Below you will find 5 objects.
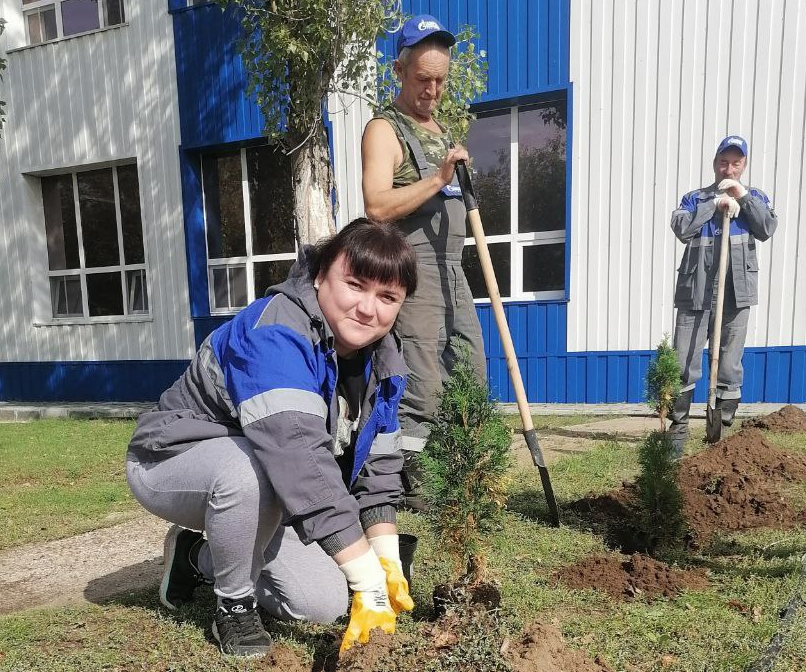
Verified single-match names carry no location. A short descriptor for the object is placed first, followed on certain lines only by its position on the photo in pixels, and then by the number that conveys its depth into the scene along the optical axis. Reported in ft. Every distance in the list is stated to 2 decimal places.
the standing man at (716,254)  14.82
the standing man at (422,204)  9.40
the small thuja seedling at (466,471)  6.42
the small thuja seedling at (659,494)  9.36
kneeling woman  5.82
